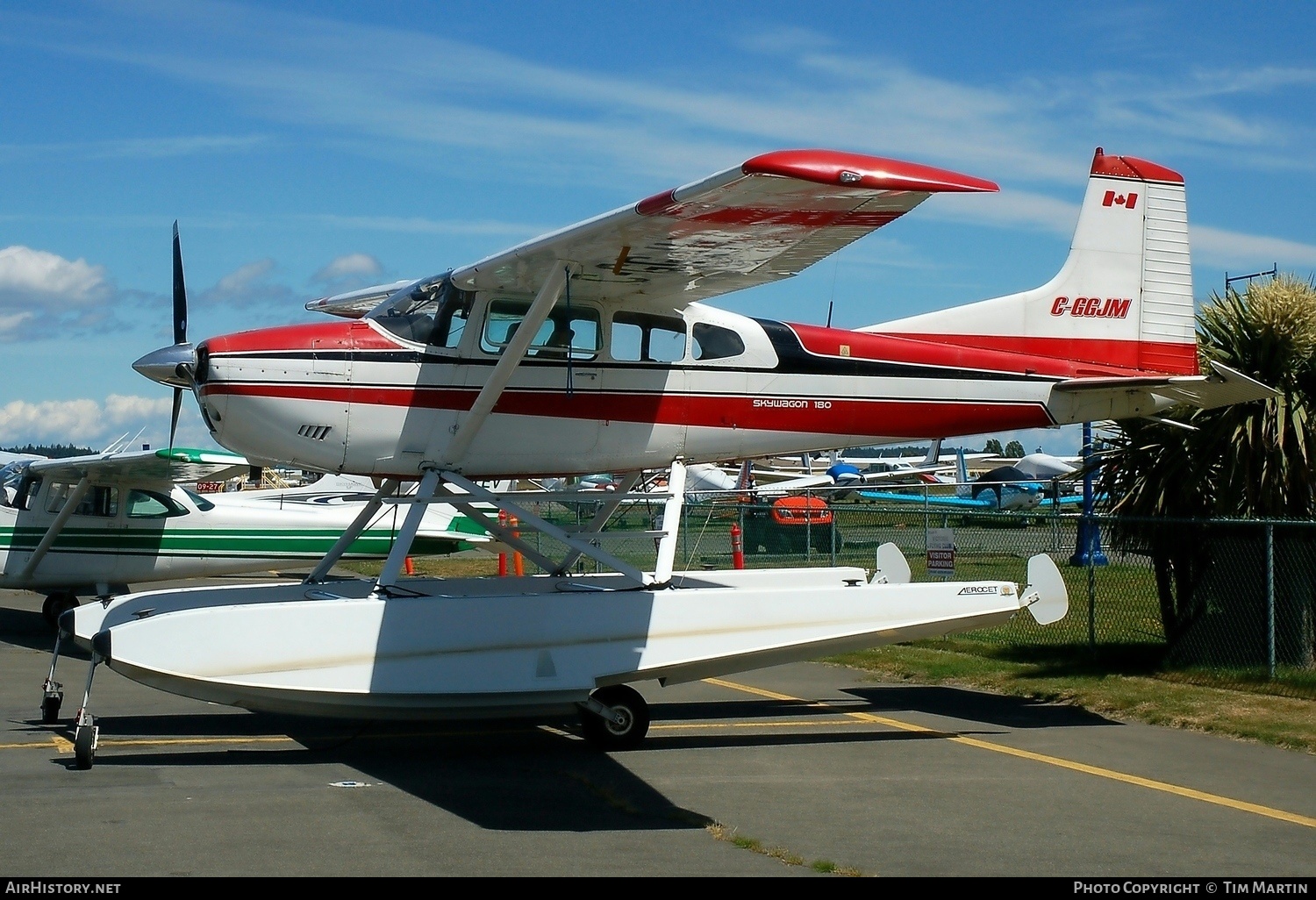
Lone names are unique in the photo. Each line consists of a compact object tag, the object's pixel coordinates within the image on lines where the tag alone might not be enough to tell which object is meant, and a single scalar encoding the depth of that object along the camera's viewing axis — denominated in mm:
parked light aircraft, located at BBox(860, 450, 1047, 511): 41622
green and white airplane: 17047
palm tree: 11586
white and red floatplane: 8461
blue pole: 13795
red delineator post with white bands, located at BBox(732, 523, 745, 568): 17938
